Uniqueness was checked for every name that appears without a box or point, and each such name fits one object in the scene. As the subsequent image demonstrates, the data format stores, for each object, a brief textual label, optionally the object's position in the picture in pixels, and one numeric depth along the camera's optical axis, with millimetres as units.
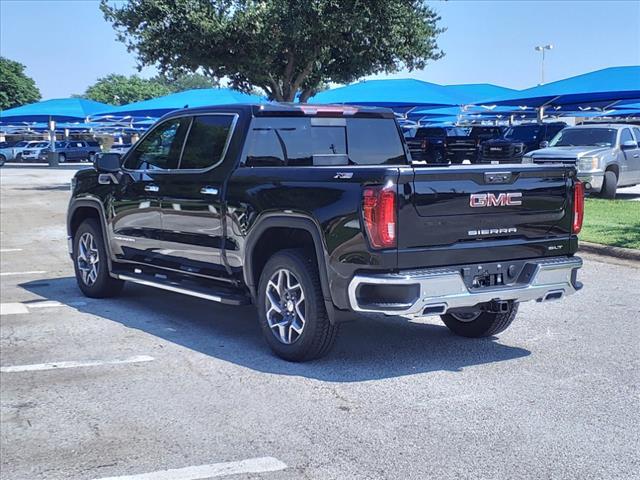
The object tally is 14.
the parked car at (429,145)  28094
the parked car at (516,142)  25047
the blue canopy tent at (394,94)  29641
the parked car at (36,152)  51031
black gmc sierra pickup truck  5363
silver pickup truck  17609
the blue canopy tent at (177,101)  31016
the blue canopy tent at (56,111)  40844
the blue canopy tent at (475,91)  33156
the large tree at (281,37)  24297
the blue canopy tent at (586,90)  24109
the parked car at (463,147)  27781
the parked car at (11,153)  50844
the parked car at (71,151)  50594
